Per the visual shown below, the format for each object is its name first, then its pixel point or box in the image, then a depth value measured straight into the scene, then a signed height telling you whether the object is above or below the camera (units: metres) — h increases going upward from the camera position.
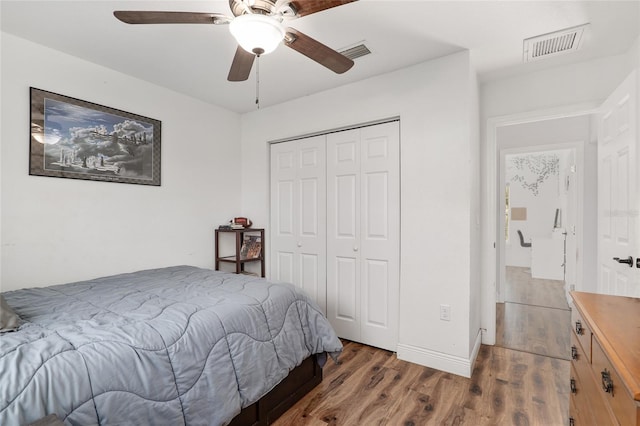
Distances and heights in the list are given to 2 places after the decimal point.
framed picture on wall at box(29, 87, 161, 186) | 2.21 +0.57
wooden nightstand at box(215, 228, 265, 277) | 3.30 -0.43
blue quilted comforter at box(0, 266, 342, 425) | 0.99 -0.57
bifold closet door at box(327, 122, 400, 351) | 2.70 -0.19
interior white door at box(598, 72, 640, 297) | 1.81 +0.15
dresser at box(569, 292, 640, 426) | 0.79 -0.46
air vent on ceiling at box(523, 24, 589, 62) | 2.04 +1.23
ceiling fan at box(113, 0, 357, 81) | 1.29 +0.87
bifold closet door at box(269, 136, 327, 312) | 3.15 -0.02
